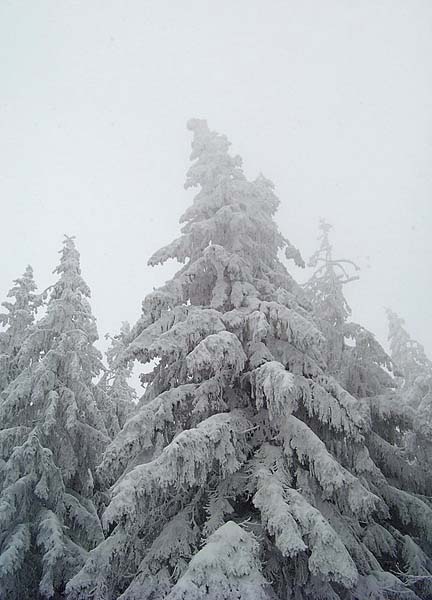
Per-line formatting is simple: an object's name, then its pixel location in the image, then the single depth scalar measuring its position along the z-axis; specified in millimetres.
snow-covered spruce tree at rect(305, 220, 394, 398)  14695
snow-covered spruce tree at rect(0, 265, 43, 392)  17312
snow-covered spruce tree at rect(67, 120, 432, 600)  7840
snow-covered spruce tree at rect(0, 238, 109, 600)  12977
